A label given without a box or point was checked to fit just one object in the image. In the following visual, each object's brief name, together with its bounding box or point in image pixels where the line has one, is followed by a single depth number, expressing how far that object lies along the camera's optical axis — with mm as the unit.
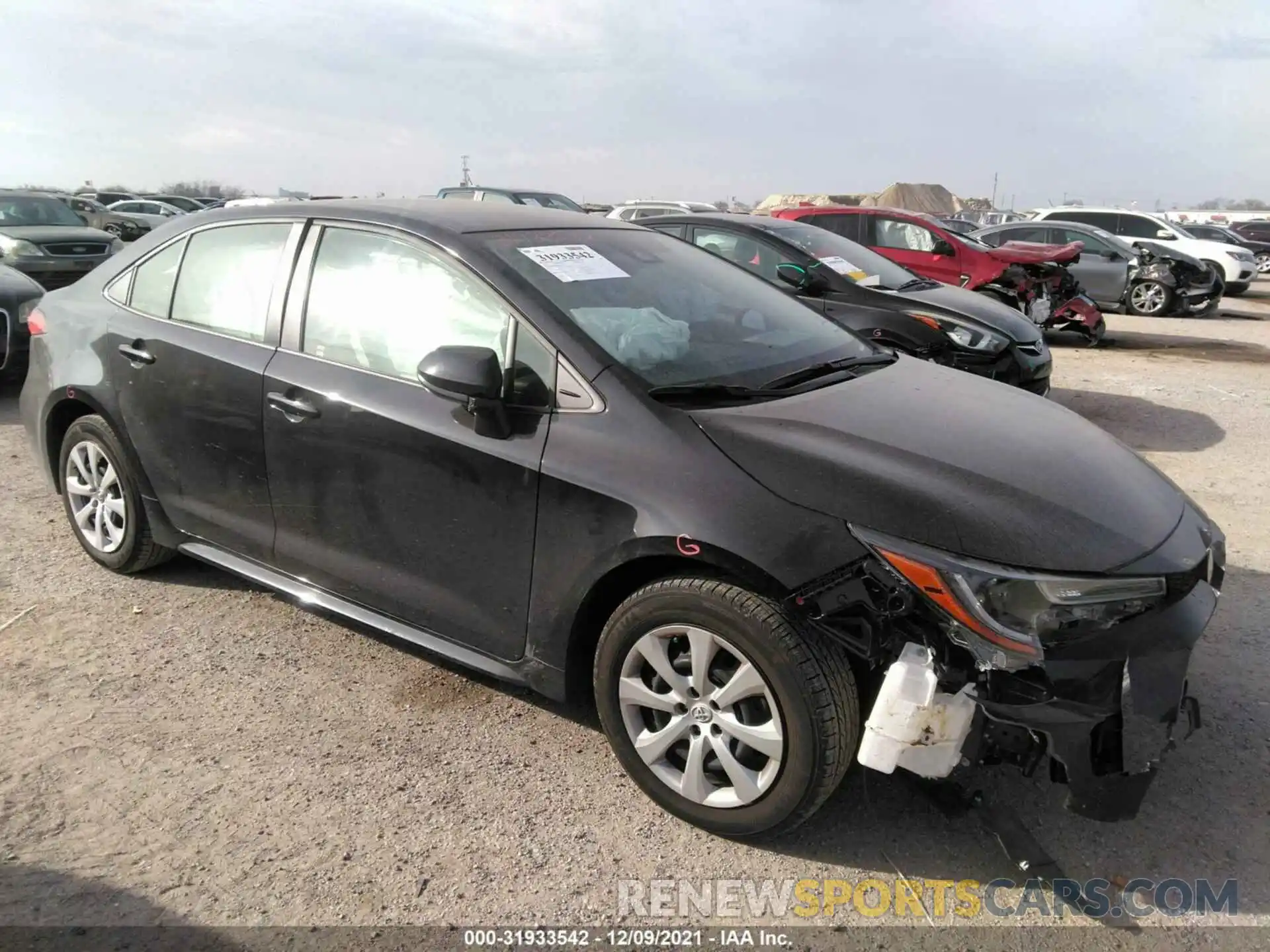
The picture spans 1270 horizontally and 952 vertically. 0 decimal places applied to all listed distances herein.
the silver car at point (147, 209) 28472
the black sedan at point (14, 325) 7531
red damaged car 10711
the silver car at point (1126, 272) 14945
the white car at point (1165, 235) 17438
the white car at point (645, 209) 18625
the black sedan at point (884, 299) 6641
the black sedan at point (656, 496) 2318
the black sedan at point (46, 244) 11945
